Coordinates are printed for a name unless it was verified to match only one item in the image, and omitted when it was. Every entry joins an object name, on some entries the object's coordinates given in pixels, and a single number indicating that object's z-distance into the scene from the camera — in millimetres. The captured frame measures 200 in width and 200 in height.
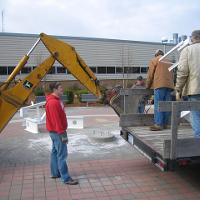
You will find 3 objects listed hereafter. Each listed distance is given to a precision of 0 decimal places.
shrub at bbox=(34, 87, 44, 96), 24981
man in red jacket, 5996
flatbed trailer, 4871
